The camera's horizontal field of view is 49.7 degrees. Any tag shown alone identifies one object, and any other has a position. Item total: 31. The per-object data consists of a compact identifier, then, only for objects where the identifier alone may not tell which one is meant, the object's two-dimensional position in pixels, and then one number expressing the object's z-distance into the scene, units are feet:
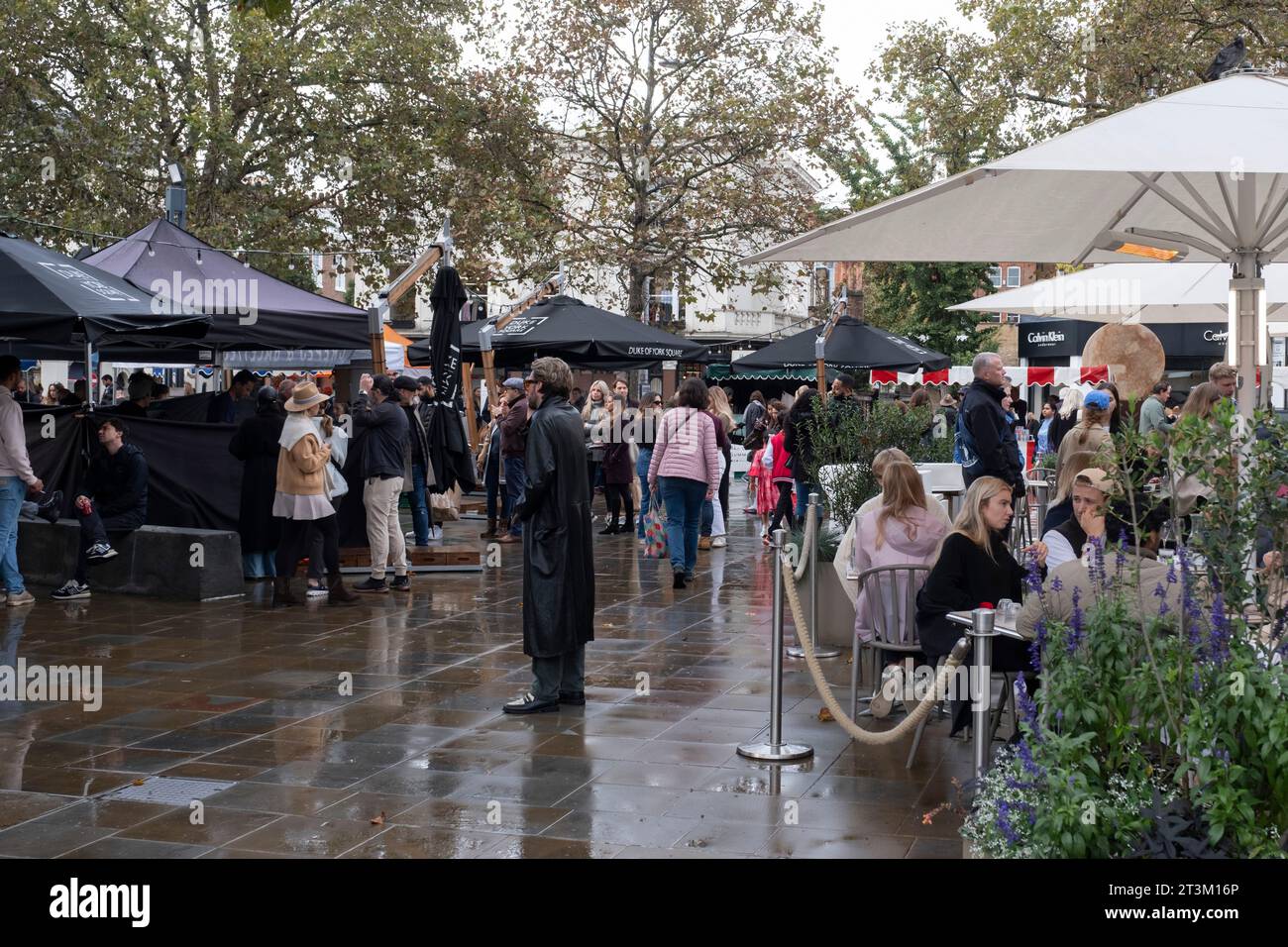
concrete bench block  37.19
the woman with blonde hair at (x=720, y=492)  51.75
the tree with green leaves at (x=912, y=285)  136.98
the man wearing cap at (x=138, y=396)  43.06
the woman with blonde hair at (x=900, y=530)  23.80
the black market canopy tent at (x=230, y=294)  44.04
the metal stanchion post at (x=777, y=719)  21.22
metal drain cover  19.21
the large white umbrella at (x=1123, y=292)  38.86
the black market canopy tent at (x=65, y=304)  33.81
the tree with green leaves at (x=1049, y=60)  71.87
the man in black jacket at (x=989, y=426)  31.32
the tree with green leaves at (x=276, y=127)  85.20
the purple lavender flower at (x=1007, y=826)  12.88
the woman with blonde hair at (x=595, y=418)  53.83
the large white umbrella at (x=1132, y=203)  19.08
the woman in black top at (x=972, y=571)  20.76
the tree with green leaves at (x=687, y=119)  91.91
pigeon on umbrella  26.27
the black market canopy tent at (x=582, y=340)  56.13
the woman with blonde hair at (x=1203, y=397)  29.91
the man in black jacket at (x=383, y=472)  37.91
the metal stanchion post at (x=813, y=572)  27.86
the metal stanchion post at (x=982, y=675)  15.92
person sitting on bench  37.81
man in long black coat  24.61
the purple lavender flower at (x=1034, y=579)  14.71
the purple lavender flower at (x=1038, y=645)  14.43
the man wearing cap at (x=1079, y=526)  20.47
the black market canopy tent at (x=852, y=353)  60.08
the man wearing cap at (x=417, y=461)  41.91
